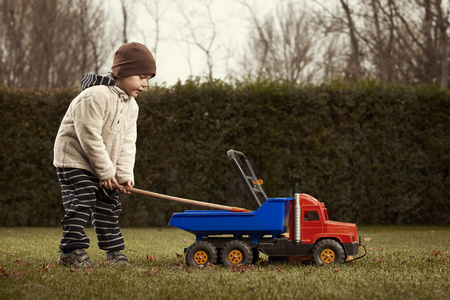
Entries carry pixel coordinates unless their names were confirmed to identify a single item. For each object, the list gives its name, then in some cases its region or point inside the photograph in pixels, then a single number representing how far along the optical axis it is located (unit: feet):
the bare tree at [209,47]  66.90
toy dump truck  13.79
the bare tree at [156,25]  68.90
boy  13.75
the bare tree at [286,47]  76.54
